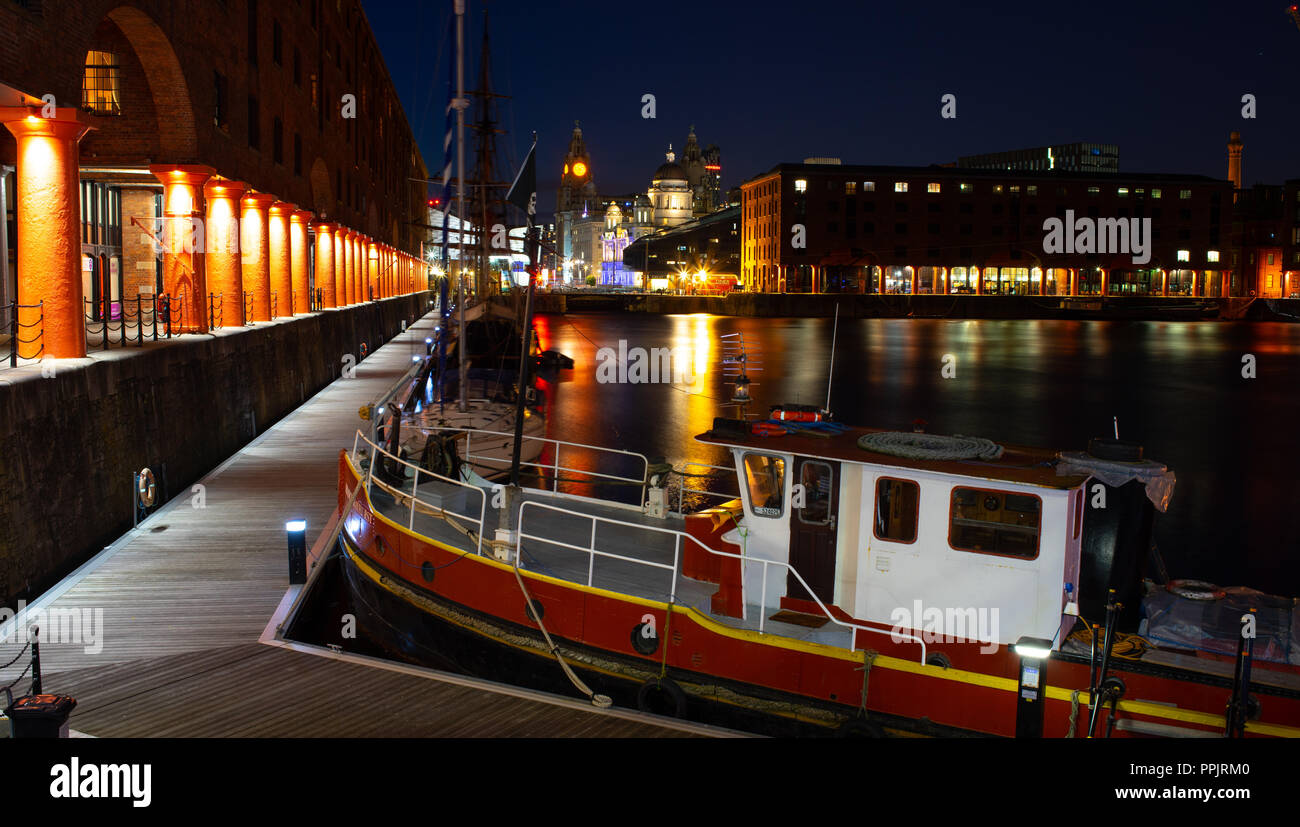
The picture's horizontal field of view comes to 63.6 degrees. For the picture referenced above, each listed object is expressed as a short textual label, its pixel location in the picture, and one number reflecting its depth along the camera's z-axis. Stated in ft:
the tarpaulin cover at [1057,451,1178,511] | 32.50
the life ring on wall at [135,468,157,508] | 55.77
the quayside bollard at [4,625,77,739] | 23.34
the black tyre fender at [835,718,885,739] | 32.40
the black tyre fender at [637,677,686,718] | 35.68
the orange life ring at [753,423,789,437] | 35.96
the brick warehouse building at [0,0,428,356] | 53.36
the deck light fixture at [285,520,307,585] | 44.19
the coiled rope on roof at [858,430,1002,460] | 32.73
